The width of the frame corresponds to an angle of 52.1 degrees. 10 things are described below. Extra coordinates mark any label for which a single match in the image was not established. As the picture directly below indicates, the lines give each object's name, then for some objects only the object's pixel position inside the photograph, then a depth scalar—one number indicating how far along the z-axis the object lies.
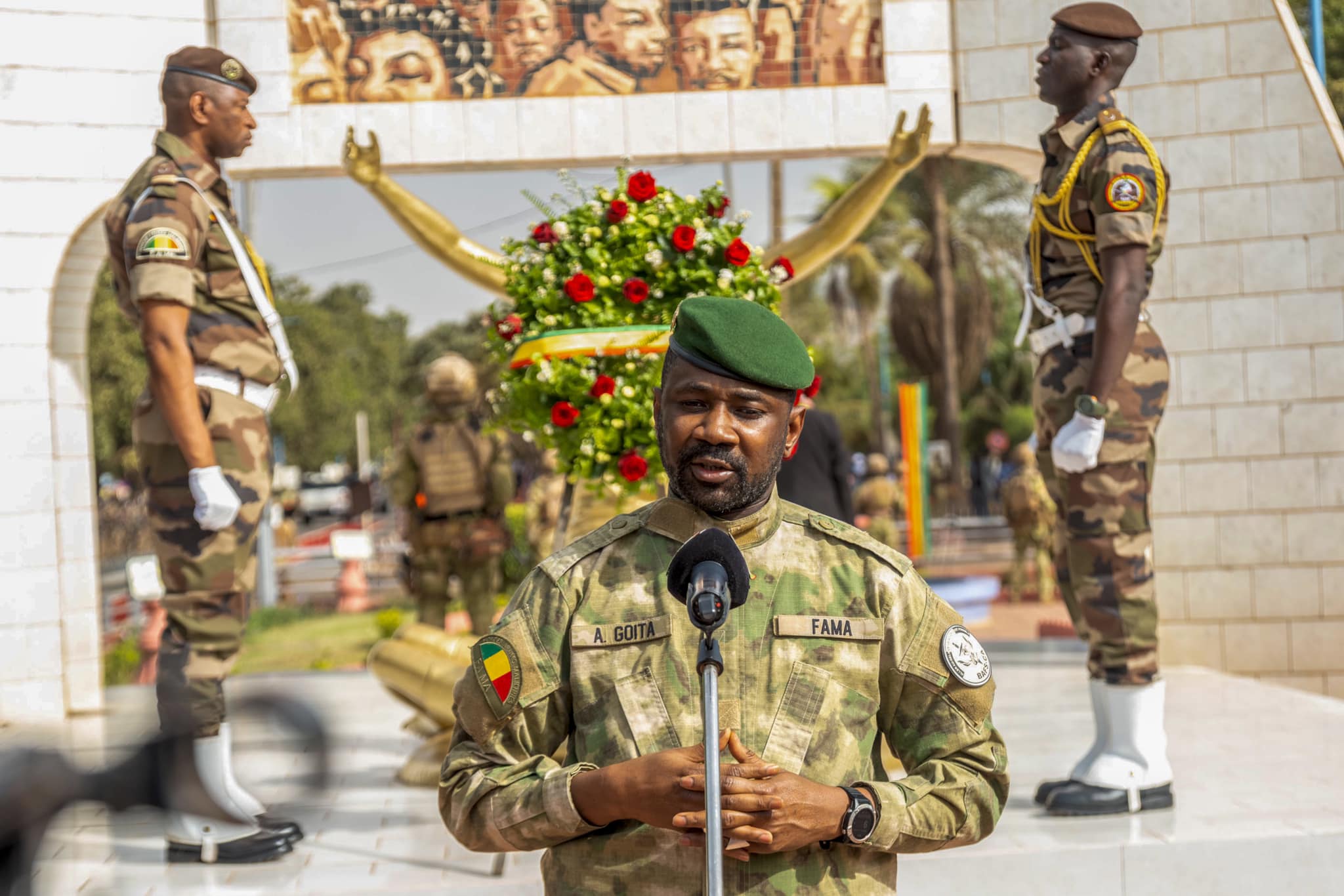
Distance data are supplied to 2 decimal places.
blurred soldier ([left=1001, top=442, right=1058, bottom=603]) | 16.94
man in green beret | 2.15
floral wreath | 4.79
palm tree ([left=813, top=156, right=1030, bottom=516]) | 33.56
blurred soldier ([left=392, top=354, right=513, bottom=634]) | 9.44
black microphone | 1.81
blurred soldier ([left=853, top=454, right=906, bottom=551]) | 17.39
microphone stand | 1.78
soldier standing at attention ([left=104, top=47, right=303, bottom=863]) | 4.59
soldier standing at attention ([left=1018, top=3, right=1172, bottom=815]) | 4.82
